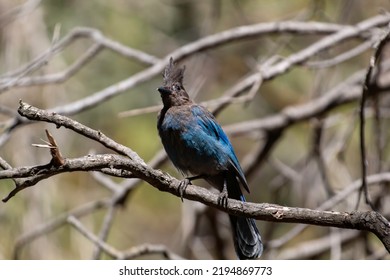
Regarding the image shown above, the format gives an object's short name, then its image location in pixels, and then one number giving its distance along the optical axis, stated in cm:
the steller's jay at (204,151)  928
